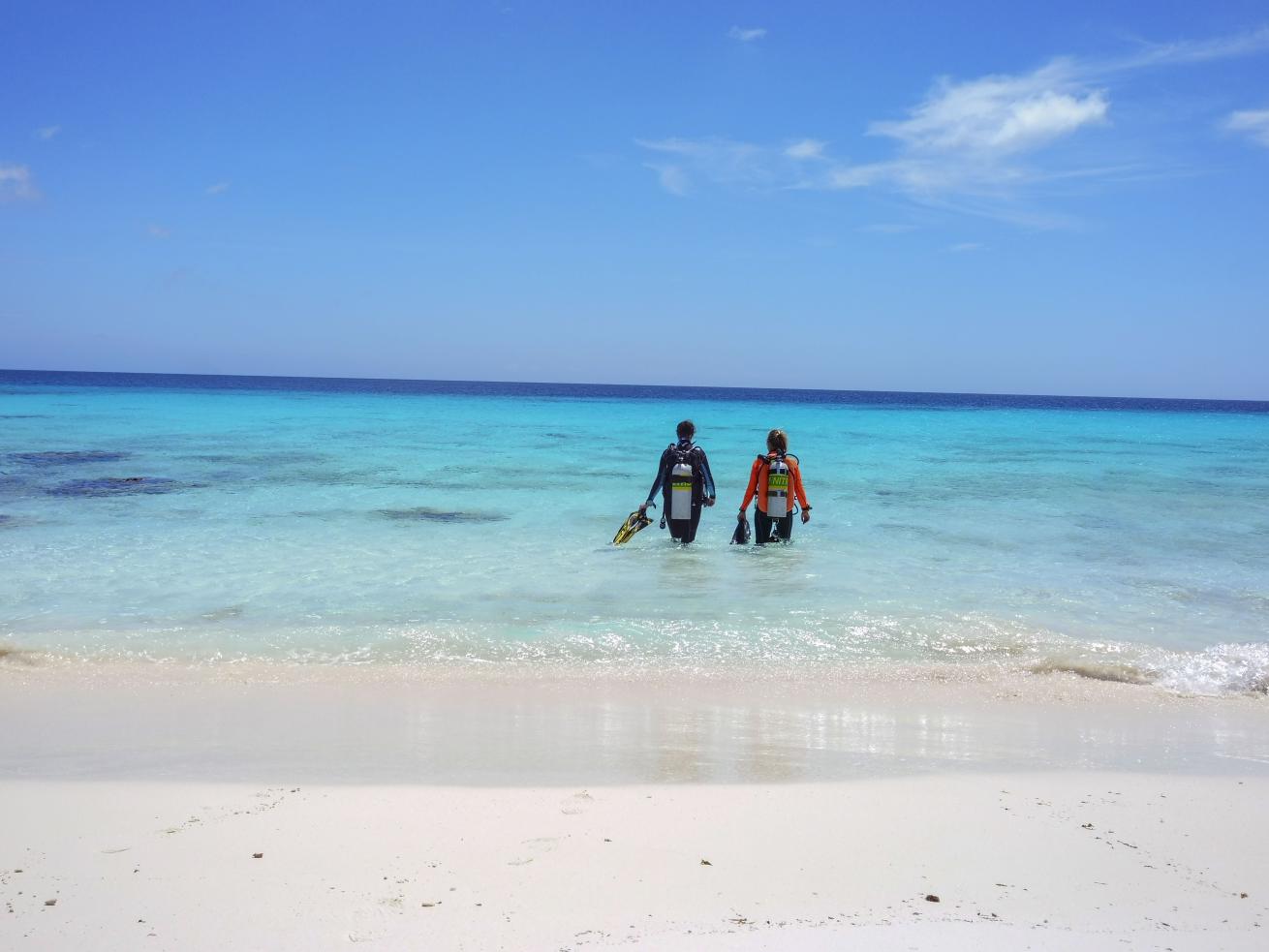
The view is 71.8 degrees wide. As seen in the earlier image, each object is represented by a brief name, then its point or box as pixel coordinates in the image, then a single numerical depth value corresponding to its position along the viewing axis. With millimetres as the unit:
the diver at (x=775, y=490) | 9695
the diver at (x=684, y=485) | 9984
